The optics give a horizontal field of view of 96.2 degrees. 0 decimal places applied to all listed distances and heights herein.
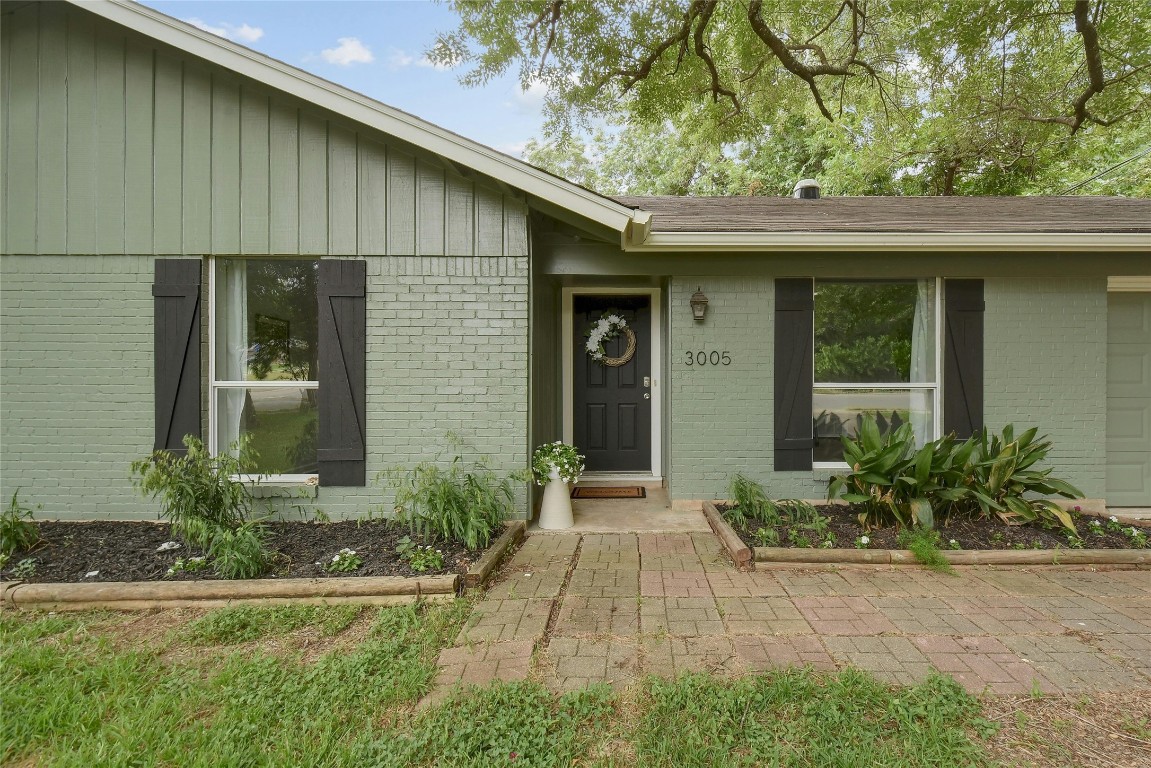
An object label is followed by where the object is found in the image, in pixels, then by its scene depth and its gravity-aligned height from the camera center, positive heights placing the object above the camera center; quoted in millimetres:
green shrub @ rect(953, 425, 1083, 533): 3627 -705
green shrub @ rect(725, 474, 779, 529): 3771 -912
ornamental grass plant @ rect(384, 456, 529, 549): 3420 -811
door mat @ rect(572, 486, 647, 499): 4949 -1044
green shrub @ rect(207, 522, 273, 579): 2926 -977
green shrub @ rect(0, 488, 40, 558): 3222 -953
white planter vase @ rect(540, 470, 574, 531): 4113 -986
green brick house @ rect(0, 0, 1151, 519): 3844 +764
